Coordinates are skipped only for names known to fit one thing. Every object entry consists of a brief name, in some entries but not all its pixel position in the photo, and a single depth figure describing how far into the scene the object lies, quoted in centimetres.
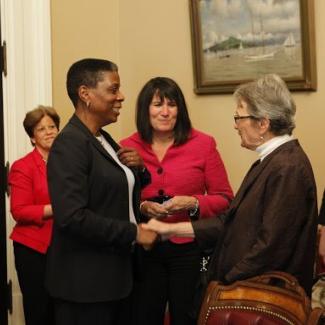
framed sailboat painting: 296
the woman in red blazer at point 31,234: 297
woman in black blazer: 196
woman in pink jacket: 253
